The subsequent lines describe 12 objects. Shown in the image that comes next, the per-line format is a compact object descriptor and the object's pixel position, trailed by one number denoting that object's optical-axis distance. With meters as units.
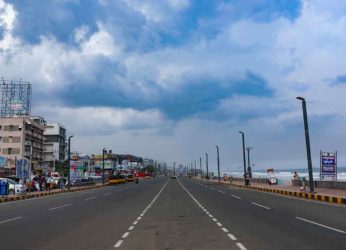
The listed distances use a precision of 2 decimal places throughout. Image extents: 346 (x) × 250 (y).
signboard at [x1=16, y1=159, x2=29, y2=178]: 44.88
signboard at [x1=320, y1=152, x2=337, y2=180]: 39.84
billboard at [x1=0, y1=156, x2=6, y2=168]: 80.06
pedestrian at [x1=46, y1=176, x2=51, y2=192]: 59.91
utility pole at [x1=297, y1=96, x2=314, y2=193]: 36.31
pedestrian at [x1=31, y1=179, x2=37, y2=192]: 56.13
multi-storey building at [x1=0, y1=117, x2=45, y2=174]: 112.88
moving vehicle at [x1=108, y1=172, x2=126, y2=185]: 94.44
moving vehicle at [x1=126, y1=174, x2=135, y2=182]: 117.97
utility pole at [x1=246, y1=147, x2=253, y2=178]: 91.78
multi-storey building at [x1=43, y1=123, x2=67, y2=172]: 141.00
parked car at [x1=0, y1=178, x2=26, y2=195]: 49.69
